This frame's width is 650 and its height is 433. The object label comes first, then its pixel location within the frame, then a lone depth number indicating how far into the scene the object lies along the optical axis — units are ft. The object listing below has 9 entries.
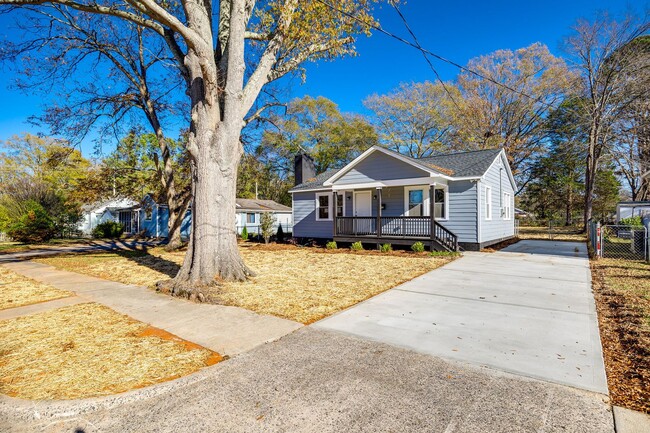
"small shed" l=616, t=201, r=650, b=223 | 66.78
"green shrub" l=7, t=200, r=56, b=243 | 66.90
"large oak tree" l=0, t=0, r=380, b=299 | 21.71
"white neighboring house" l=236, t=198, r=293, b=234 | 84.64
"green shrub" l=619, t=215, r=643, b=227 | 54.86
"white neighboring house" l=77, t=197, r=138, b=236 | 100.42
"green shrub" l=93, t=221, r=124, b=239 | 84.99
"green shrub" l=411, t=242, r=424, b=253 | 41.32
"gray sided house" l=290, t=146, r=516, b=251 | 42.27
